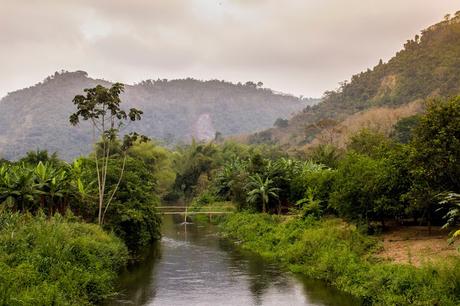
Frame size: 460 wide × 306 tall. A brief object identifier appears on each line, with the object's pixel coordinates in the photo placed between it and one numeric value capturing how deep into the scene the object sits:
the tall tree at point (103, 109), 29.77
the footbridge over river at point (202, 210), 50.48
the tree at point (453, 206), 16.78
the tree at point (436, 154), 22.36
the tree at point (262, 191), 41.50
